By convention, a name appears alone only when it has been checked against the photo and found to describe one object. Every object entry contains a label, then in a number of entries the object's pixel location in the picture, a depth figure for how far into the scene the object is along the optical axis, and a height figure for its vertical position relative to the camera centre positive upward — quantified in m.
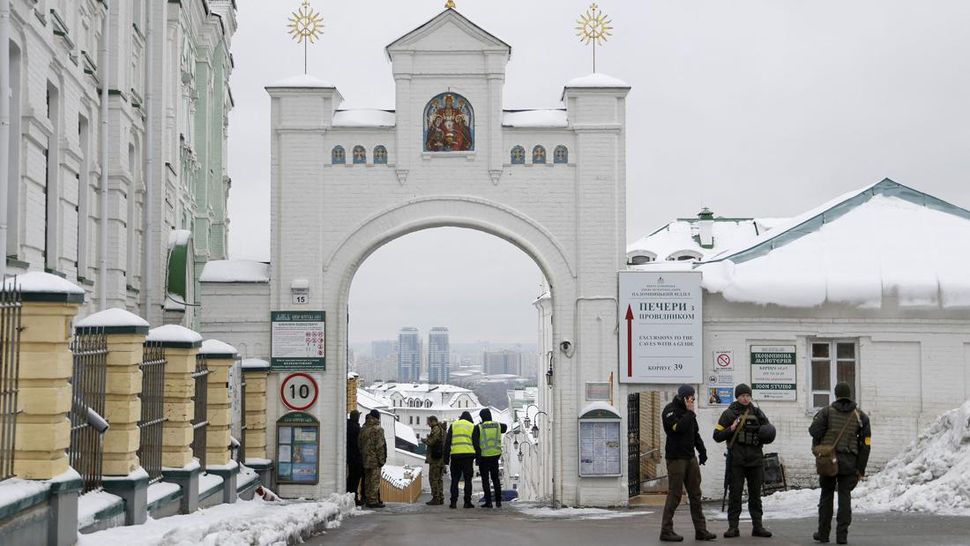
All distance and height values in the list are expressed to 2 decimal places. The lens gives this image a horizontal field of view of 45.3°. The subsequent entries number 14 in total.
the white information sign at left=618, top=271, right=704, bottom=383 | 22.00 +0.32
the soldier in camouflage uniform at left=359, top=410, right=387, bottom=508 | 21.52 -2.05
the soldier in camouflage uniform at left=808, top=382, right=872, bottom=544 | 11.71 -1.03
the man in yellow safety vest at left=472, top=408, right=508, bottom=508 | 20.83 -1.80
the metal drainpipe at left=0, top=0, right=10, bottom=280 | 13.17 +2.63
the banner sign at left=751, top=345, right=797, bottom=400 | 22.02 -0.56
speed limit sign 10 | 22.39 -0.92
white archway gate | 22.42 +3.12
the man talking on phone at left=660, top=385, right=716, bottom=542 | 12.09 -1.23
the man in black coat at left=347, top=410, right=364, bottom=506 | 22.45 -2.21
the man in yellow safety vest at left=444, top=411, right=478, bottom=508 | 21.00 -1.93
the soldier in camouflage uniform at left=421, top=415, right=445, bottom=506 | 21.92 -2.20
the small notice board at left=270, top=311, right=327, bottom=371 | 22.42 +0.04
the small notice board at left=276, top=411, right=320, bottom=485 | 22.20 -2.02
